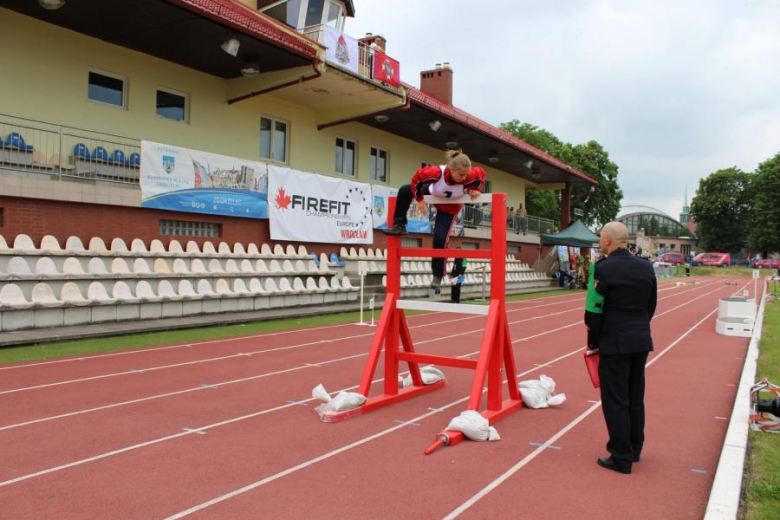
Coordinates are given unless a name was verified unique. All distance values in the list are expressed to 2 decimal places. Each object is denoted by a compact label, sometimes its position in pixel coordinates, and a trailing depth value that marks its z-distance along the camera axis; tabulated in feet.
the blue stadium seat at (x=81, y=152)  42.55
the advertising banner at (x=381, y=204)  67.00
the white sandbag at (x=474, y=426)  16.63
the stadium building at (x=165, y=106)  40.06
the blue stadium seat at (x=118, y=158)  44.73
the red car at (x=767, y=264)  235.52
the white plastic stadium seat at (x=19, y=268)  34.32
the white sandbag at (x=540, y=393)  20.85
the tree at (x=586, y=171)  186.29
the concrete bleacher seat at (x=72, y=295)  35.40
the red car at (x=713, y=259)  265.54
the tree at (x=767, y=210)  235.20
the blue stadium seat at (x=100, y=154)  43.65
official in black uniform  14.48
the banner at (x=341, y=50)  53.47
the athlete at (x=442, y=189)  18.90
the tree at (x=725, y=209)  282.36
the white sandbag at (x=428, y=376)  23.67
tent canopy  97.50
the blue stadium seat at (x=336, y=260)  61.36
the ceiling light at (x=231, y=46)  44.78
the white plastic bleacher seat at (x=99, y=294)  36.78
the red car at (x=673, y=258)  280.72
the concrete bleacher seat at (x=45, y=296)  34.24
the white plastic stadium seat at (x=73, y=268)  37.01
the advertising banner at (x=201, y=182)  44.37
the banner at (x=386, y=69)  59.26
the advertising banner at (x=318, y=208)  55.01
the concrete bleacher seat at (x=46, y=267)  35.70
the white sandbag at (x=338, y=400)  18.54
